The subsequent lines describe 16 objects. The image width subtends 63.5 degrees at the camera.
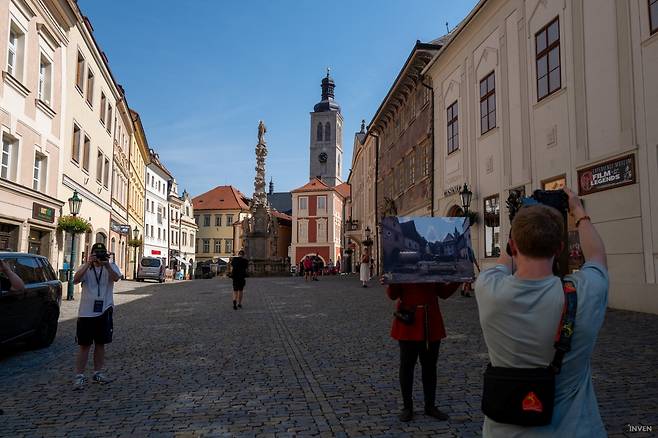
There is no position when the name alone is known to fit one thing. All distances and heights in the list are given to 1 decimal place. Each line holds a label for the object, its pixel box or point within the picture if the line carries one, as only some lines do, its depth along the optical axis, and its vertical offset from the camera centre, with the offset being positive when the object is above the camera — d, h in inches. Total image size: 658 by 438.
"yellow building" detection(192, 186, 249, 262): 3444.9 +252.8
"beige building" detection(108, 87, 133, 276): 1256.2 +205.9
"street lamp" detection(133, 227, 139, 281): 1512.1 -1.4
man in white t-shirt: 242.4 -22.0
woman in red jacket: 186.4 -24.0
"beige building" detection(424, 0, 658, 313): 444.8 +155.4
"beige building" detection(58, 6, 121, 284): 838.5 +236.5
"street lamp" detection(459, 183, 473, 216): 713.0 +91.8
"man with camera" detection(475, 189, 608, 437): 78.2 -9.8
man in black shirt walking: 599.8 -13.9
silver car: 1446.9 -17.4
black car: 287.0 -23.7
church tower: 4281.5 +966.4
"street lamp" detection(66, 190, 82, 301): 709.9 +72.4
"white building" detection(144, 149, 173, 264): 2150.8 +230.6
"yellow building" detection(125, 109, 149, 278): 1604.3 +285.9
